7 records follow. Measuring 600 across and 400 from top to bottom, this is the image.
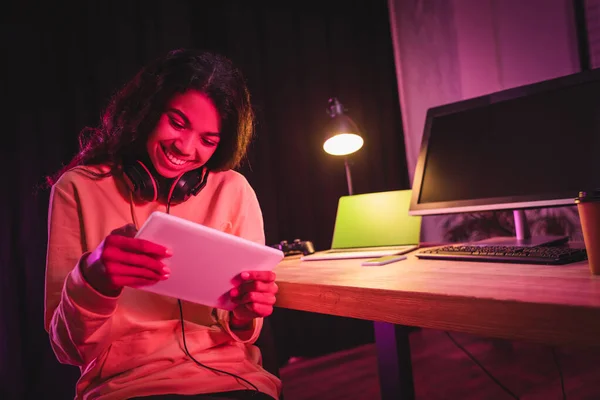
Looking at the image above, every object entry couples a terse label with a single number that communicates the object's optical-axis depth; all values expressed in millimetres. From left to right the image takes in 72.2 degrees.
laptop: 1513
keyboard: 817
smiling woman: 753
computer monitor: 1020
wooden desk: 522
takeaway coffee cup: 674
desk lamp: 1854
